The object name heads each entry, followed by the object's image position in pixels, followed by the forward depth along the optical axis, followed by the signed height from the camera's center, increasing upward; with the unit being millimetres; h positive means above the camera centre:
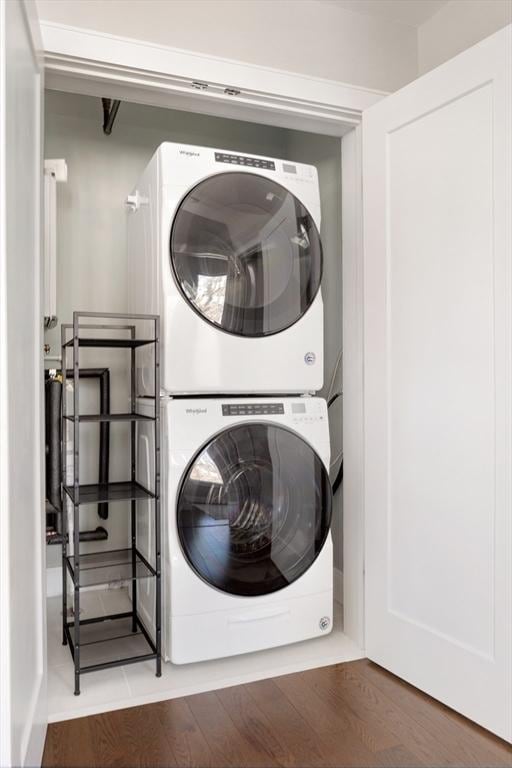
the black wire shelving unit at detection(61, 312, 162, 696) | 1924 -706
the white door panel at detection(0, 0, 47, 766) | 1114 -41
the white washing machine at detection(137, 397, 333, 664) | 2004 -523
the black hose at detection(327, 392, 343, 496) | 2768 -466
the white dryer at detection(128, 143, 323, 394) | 2018 +399
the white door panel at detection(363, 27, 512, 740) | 1646 -8
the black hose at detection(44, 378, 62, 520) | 2467 -257
